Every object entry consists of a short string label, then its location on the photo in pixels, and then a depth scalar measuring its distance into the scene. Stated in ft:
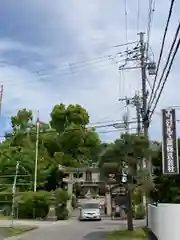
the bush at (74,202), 171.18
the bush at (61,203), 137.48
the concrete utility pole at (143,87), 91.71
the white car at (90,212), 130.41
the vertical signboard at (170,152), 61.57
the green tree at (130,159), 80.33
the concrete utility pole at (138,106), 117.84
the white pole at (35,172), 144.77
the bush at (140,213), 136.56
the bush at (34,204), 133.69
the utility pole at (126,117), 111.51
